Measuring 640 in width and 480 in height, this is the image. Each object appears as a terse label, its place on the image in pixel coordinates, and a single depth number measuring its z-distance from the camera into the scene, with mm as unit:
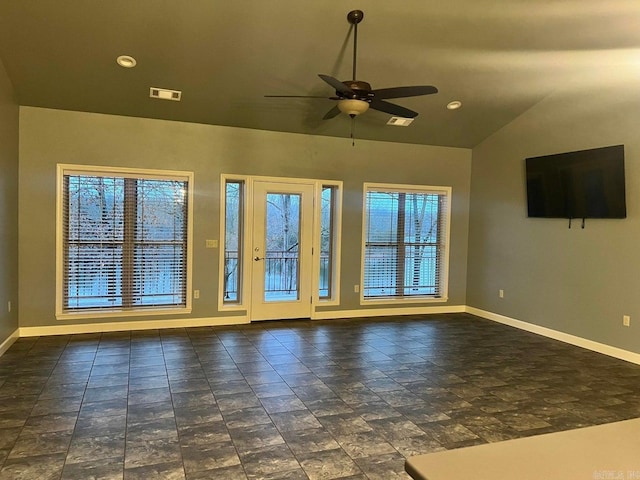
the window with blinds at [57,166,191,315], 5250
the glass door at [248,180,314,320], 6039
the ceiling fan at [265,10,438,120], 3403
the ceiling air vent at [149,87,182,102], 4840
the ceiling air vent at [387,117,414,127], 5863
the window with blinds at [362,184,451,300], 6695
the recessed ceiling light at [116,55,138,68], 4246
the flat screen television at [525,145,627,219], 4734
